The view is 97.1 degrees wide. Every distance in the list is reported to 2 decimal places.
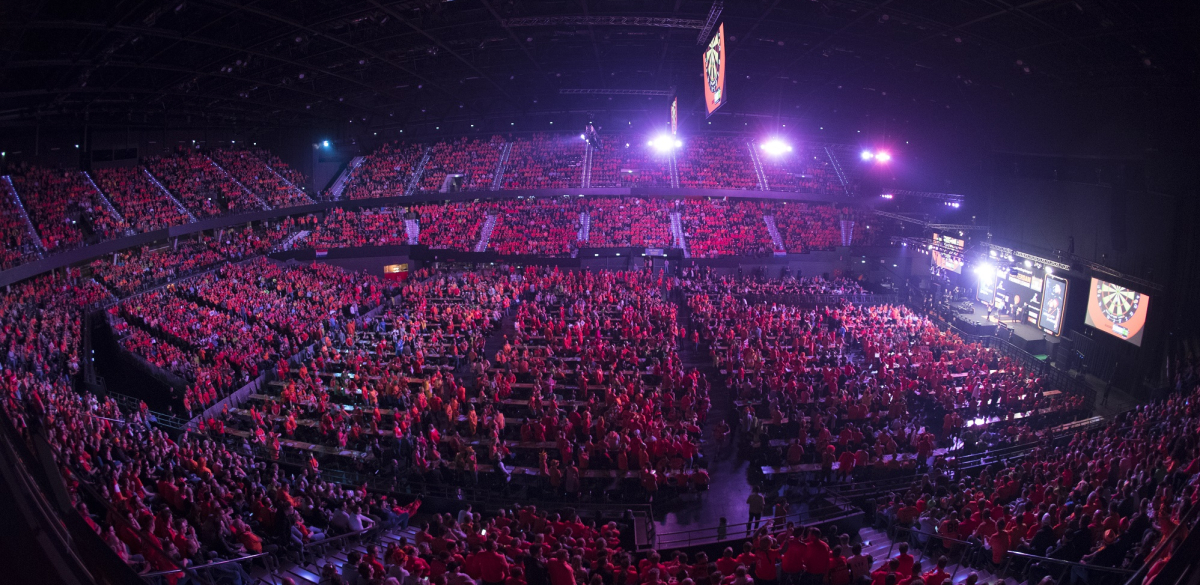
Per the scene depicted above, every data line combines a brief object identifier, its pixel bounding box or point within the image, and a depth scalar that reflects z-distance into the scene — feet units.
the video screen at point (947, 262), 86.48
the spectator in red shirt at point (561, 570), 21.29
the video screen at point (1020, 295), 69.00
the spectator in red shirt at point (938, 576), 20.20
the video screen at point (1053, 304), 63.62
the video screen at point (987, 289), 78.95
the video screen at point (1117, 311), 51.78
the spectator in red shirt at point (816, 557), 22.24
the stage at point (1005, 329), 64.95
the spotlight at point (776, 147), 136.36
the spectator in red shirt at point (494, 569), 22.50
